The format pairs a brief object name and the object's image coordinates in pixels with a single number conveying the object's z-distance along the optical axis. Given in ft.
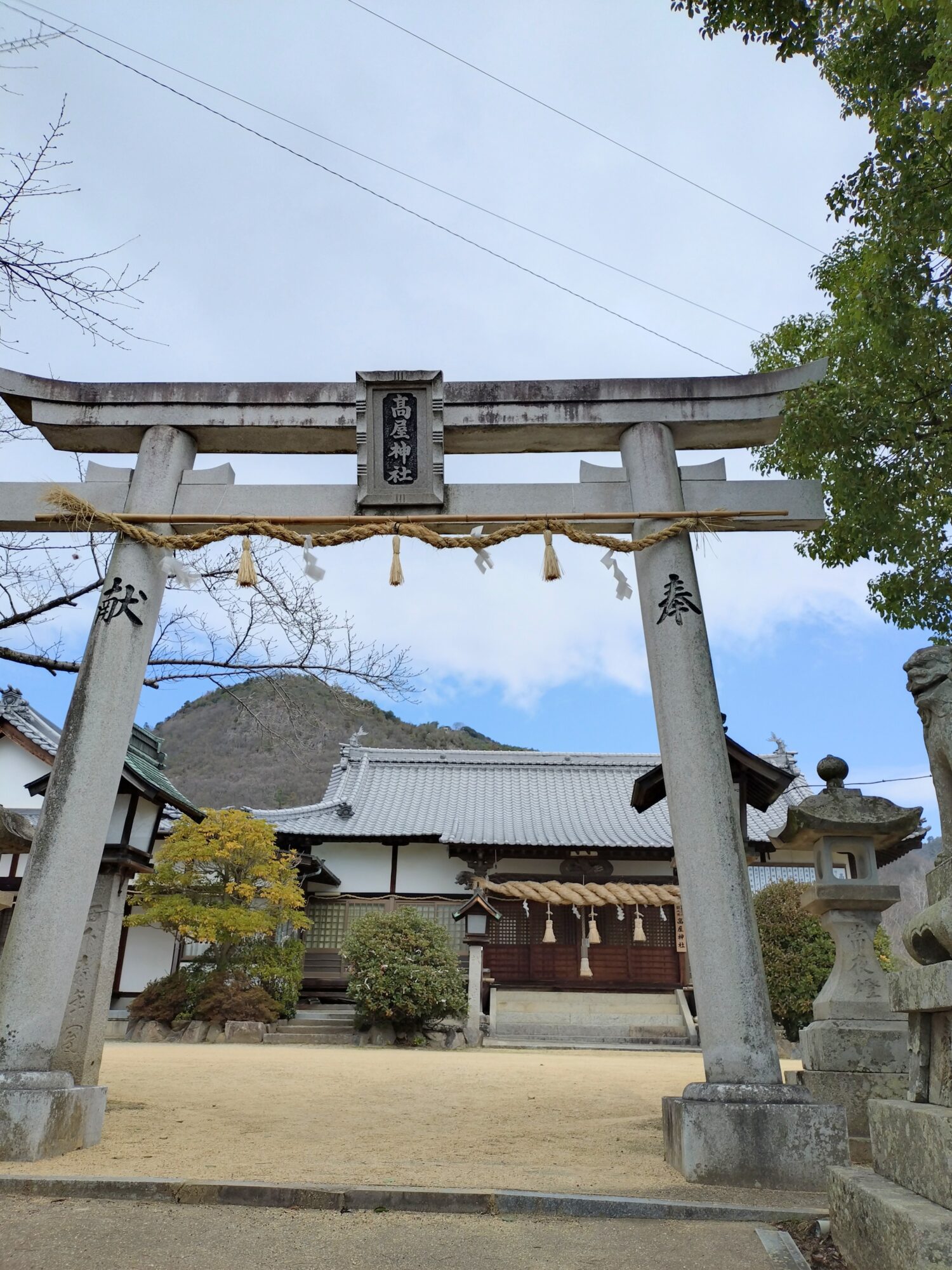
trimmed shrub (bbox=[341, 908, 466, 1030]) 53.47
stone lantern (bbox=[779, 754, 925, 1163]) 18.60
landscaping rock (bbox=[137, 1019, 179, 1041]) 52.95
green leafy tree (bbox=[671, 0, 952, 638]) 21.99
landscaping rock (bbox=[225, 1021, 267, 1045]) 52.06
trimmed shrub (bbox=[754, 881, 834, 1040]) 50.78
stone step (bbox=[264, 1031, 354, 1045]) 53.62
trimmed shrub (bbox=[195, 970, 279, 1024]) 53.42
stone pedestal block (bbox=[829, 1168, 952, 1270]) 7.68
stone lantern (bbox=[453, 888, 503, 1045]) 56.72
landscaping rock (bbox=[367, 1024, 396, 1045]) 53.72
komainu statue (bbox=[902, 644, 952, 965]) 9.39
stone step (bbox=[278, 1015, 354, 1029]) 57.21
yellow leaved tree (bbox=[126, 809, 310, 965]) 54.65
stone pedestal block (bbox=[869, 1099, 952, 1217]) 8.22
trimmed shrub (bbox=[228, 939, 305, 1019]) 57.11
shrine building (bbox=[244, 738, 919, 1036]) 69.97
